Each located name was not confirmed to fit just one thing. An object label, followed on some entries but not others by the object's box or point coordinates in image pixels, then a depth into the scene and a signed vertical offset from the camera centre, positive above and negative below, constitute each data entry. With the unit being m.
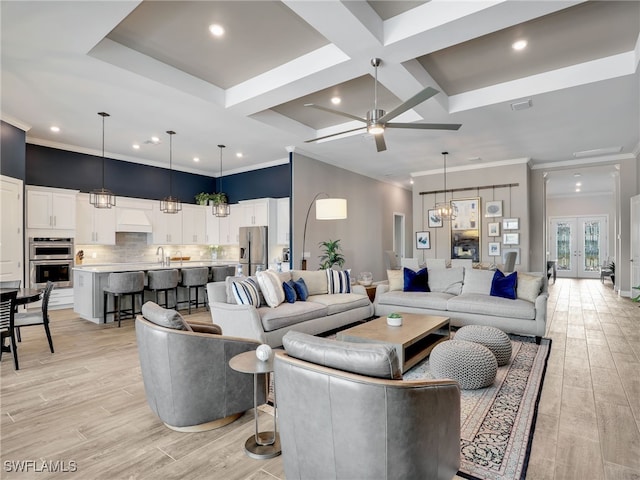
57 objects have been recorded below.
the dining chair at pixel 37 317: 3.83 -0.80
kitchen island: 5.60 -0.75
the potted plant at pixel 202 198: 8.86 +1.10
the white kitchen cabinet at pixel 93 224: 7.07 +0.38
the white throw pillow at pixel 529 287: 4.73 -0.63
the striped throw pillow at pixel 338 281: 5.40 -0.61
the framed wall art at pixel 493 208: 8.22 +0.74
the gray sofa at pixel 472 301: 4.50 -0.83
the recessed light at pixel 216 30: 3.43 +2.07
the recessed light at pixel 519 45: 3.72 +2.06
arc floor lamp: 5.71 +0.52
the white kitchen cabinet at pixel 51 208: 6.24 +0.63
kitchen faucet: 8.47 -0.18
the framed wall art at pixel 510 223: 8.05 +0.39
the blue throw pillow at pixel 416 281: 5.64 -0.63
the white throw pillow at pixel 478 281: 5.25 -0.60
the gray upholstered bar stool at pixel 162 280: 5.88 -0.62
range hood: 7.59 +0.48
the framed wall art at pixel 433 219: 9.05 +0.55
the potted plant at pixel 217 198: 8.66 +1.09
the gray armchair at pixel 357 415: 1.44 -0.74
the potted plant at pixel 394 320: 3.85 -0.86
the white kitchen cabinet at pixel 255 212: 7.92 +0.68
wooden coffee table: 3.34 -0.92
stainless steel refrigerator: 7.91 -0.16
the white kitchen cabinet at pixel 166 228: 8.22 +0.34
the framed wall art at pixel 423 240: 9.28 +0.02
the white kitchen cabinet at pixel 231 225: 8.56 +0.41
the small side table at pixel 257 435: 2.09 -1.25
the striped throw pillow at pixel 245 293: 4.06 -0.59
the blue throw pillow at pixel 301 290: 4.83 -0.65
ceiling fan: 3.36 +1.21
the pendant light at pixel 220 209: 6.98 +0.64
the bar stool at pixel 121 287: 5.40 -0.68
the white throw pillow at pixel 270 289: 4.33 -0.57
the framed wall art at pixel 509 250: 8.04 -0.26
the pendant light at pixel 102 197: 5.23 +0.68
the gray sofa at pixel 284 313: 3.91 -0.86
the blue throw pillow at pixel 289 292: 4.65 -0.66
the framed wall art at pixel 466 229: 8.57 +0.29
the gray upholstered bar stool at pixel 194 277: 6.33 -0.63
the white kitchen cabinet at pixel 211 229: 9.09 +0.34
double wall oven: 6.20 -0.33
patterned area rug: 2.03 -1.27
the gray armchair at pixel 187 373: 2.27 -0.86
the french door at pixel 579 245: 13.09 -0.18
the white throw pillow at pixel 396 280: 5.90 -0.64
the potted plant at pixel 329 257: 7.42 -0.33
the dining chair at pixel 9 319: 3.46 -0.77
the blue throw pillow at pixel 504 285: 4.89 -0.62
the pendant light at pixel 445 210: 7.61 +0.66
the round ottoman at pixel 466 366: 2.96 -1.04
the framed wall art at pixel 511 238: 8.05 +0.05
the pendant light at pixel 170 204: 6.24 +0.67
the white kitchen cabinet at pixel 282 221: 7.83 +0.46
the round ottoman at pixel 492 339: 3.52 -0.98
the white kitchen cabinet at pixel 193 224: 8.78 +0.45
